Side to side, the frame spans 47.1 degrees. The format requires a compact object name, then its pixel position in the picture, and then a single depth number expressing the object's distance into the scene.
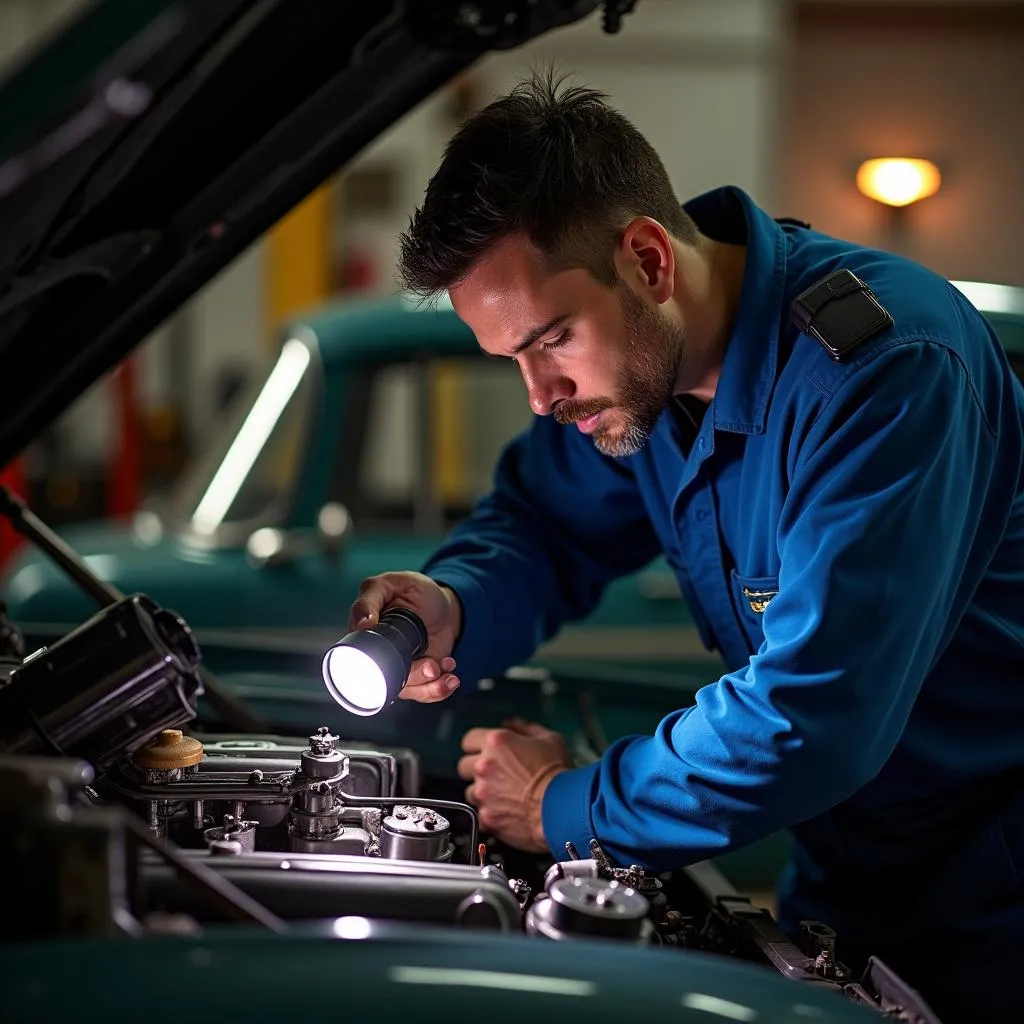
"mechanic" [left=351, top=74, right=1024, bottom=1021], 1.37
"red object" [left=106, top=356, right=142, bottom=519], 6.69
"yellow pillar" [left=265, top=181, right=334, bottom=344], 7.76
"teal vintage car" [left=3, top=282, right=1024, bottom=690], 3.43
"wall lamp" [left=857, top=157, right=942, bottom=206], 5.76
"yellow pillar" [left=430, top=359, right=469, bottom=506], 3.75
